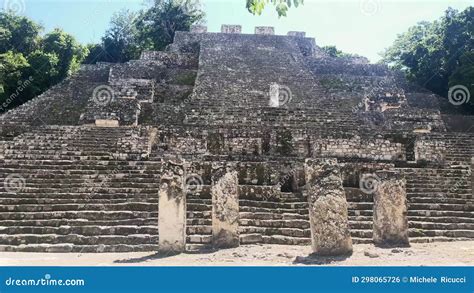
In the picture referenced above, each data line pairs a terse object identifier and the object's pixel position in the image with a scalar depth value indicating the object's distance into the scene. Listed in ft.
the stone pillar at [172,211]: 19.99
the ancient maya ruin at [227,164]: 21.26
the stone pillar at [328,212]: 18.62
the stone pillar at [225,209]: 20.99
